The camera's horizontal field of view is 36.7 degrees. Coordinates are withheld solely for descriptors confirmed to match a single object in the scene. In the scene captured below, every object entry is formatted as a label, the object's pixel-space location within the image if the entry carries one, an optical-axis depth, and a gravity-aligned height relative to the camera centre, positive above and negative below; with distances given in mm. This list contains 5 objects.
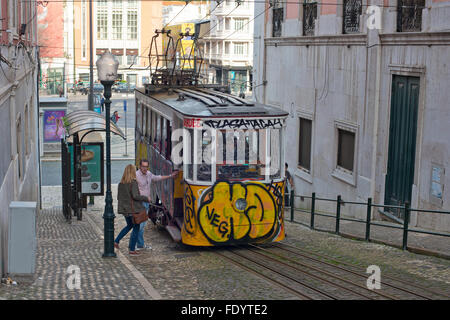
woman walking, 11383 -2099
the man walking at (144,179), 11859 -1909
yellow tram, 11344 -1648
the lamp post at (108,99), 11250 -492
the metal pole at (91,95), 36094 -1383
